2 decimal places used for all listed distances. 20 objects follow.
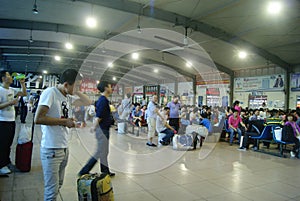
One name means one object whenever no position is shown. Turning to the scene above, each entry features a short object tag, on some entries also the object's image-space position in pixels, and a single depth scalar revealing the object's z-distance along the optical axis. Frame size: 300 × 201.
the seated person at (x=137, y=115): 8.09
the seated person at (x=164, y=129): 5.73
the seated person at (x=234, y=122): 6.73
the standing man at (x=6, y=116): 3.01
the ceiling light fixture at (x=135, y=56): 13.19
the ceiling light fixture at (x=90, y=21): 6.76
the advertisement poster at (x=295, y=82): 11.41
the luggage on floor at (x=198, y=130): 5.94
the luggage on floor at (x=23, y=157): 3.43
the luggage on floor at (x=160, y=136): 5.89
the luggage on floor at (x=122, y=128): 8.01
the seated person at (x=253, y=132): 5.98
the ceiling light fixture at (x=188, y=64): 14.70
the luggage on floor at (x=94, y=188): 1.95
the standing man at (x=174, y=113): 6.13
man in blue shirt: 3.12
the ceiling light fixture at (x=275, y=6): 5.70
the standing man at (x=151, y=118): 5.85
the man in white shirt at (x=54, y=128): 1.75
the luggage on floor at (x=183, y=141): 5.49
